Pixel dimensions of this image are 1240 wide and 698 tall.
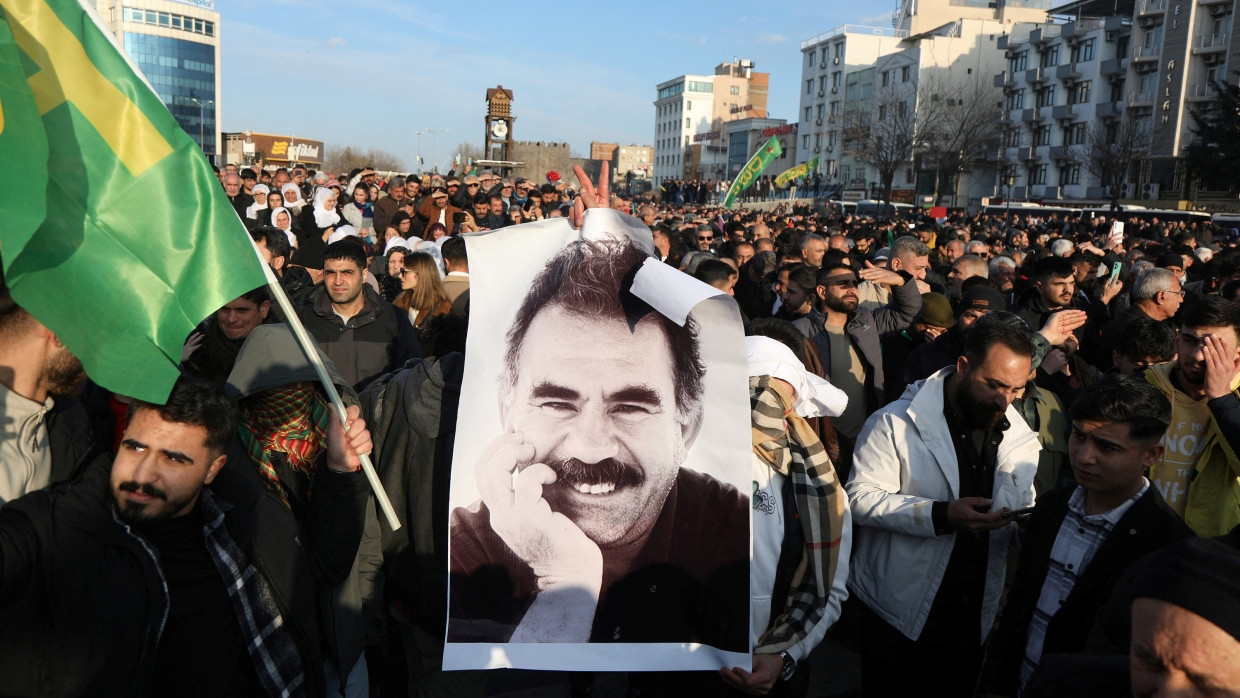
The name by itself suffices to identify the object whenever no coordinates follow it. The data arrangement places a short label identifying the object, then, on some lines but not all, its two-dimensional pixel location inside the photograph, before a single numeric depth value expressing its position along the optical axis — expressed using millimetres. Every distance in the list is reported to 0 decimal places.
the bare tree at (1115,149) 51344
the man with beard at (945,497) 3271
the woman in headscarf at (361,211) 13711
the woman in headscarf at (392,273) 8344
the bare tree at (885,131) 63906
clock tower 39750
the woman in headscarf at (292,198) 13453
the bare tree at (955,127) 65625
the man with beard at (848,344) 5852
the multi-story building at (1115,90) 55406
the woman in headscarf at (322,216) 11844
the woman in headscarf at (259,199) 12263
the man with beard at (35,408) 2547
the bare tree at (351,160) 79312
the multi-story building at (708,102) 142500
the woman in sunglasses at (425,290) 6496
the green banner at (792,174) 33781
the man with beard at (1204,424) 3525
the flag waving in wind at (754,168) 22625
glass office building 114500
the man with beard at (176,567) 2240
